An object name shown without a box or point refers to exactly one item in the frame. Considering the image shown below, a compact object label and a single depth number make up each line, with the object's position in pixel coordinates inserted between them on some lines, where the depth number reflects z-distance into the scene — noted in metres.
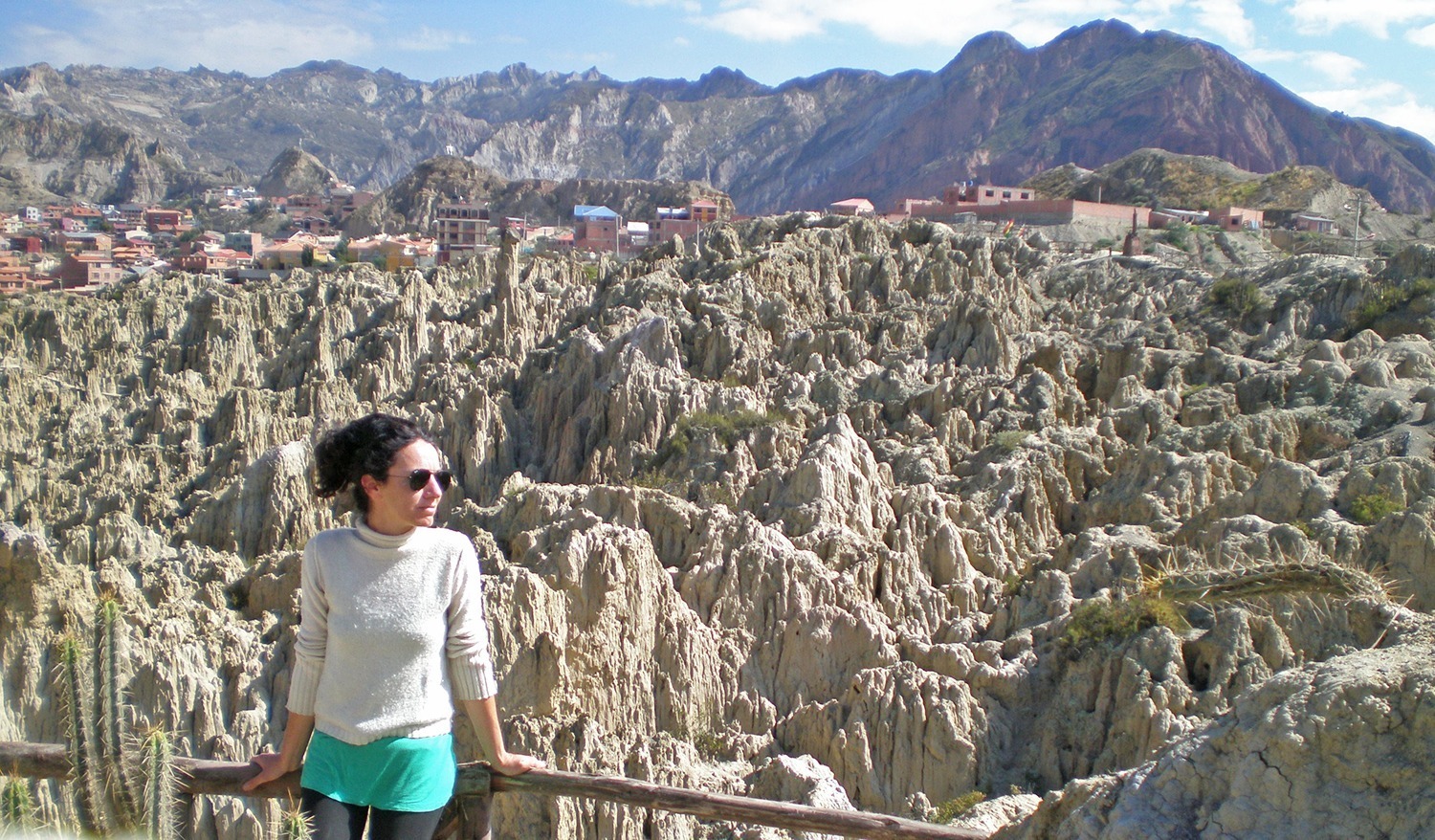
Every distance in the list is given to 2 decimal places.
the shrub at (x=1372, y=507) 13.53
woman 3.97
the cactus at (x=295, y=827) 3.70
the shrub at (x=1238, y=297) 23.30
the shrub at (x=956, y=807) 10.43
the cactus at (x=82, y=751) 4.06
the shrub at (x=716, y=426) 19.75
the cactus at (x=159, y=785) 4.05
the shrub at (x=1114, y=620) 11.90
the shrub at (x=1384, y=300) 21.75
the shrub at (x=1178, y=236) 32.80
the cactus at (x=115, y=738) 4.11
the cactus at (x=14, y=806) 3.84
